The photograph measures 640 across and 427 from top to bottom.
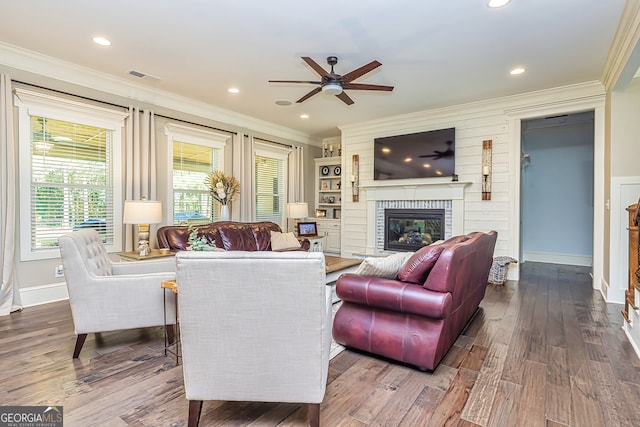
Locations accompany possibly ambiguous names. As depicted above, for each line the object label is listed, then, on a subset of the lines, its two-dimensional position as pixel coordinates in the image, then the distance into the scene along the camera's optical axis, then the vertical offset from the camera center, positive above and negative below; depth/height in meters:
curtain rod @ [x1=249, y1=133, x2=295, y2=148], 6.06 +1.38
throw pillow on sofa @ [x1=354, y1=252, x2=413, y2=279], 2.39 -0.41
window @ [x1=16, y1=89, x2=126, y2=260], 3.54 +0.47
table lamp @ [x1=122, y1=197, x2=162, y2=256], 3.75 -0.05
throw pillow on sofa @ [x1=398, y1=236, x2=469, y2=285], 2.18 -0.35
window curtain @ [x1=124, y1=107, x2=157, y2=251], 4.27 +0.69
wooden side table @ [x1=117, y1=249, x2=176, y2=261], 3.60 -0.51
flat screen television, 5.30 +0.99
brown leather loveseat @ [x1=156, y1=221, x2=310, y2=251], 4.19 -0.34
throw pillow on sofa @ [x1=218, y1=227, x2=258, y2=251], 4.60 -0.40
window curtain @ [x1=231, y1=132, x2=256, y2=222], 5.65 +0.63
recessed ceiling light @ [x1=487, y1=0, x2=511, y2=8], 2.53 +1.66
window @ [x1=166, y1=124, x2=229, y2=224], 4.92 +0.68
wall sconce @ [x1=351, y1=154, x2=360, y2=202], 6.39 +0.71
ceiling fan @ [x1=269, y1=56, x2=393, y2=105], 3.00 +1.32
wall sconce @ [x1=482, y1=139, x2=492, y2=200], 4.99 +0.68
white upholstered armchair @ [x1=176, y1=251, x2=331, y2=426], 1.38 -0.50
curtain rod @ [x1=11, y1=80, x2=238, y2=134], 3.54 +1.37
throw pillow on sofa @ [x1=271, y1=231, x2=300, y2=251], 4.99 -0.46
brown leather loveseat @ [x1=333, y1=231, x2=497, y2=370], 2.09 -0.64
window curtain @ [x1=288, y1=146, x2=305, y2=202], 6.82 +0.78
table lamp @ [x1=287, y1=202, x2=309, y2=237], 5.89 +0.04
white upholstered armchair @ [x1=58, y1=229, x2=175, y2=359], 2.26 -0.61
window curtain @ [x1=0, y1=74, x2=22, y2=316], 3.31 +0.14
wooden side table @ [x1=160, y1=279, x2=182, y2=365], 2.28 -0.98
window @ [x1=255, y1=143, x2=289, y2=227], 6.23 +0.59
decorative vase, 5.20 -0.02
